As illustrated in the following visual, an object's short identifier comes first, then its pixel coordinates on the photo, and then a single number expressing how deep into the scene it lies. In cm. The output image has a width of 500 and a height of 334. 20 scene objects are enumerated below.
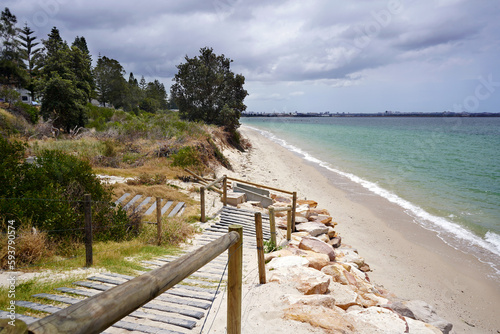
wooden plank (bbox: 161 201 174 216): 1139
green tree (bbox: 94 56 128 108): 5631
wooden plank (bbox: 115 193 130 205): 1119
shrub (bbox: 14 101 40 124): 2734
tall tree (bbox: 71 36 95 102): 2886
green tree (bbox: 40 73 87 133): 2306
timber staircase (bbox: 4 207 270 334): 383
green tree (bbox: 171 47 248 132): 3722
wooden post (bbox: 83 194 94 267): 618
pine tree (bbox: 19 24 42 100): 5459
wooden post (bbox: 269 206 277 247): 884
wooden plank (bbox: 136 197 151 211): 1043
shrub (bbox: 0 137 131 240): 684
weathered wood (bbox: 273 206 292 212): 1065
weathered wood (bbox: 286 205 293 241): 998
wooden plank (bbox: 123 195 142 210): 1106
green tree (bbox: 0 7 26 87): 3878
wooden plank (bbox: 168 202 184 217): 1107
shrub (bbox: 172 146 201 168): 1741
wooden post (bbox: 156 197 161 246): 827
